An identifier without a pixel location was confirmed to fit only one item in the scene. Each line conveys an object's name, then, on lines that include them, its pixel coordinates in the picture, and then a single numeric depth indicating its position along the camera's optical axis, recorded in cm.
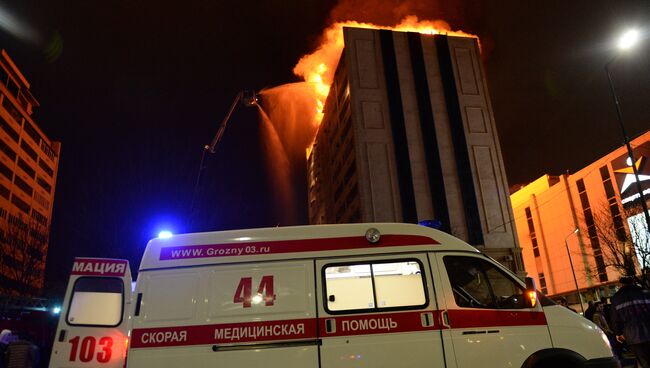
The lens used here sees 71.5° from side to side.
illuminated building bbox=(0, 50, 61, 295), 7675
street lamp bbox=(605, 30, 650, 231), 1508
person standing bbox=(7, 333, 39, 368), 904
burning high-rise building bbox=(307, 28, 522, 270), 5241
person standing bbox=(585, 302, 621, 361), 1050
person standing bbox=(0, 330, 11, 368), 937
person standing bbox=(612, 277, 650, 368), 728
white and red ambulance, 601
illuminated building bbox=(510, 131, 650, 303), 6041
